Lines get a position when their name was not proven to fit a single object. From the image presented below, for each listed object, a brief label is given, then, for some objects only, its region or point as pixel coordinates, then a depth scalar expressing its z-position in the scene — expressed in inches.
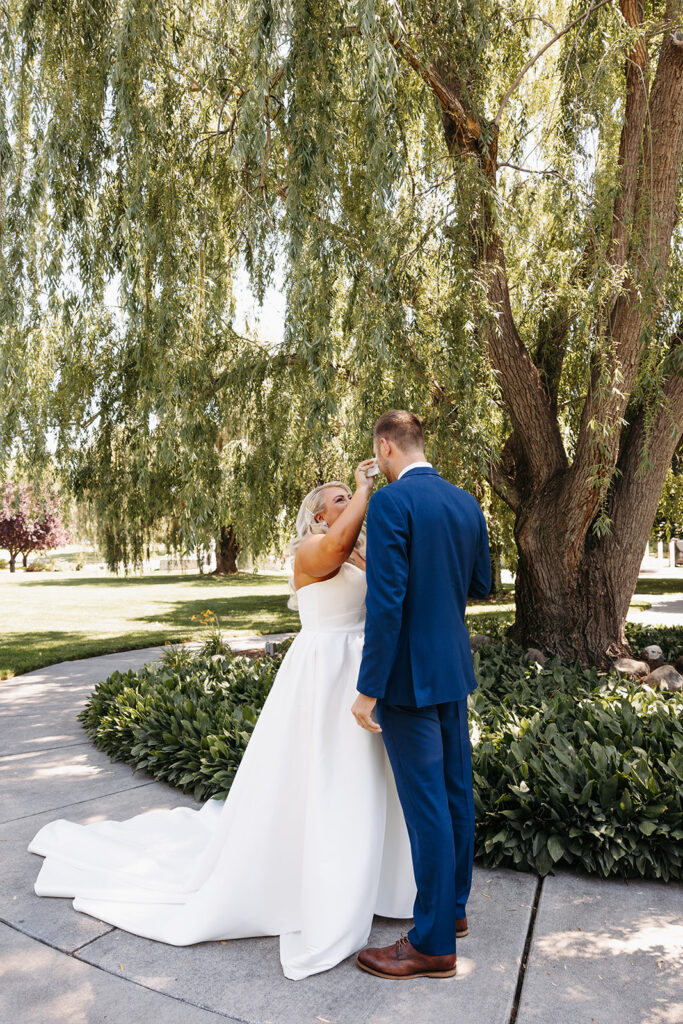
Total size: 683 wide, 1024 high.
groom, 103.5
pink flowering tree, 1679.0
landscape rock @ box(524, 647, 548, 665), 270.7
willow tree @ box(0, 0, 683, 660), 187.2
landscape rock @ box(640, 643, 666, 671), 301.9
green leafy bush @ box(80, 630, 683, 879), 138.3
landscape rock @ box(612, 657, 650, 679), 265.0
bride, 111.2
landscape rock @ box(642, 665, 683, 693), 251.8
